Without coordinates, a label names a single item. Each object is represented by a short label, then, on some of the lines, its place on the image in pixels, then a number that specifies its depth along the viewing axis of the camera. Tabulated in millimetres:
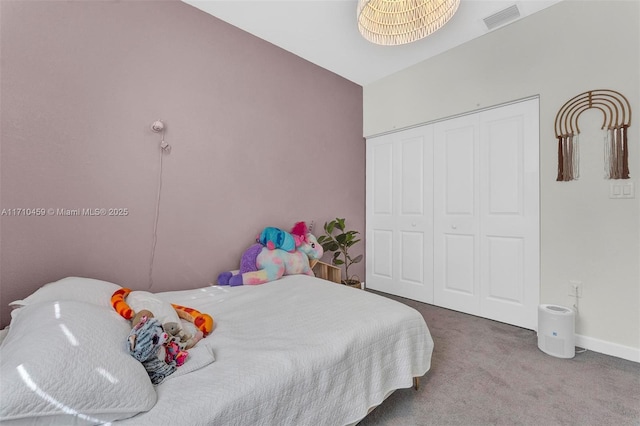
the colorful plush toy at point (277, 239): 2527
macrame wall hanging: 1975
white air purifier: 1973
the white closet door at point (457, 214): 2758
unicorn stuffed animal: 2271
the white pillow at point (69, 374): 688
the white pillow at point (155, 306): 1282
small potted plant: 3008
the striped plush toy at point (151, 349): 962
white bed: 744
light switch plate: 1947
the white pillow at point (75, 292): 1344
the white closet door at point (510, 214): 2396
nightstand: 2898
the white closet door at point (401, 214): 3135
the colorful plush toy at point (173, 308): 1238
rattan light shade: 1602
